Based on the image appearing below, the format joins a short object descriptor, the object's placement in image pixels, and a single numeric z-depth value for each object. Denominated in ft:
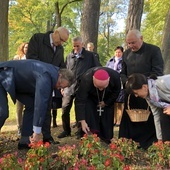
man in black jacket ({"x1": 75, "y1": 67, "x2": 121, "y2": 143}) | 15.19
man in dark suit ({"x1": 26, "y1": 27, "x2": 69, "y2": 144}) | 15.60
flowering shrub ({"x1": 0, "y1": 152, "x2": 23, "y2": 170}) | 9.10
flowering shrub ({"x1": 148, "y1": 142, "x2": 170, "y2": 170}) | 11.31
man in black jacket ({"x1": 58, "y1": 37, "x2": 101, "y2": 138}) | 17.66
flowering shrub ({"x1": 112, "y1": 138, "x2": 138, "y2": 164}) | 12.30
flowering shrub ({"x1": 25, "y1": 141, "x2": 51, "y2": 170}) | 9.54
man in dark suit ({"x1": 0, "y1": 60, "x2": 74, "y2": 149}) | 11.89
